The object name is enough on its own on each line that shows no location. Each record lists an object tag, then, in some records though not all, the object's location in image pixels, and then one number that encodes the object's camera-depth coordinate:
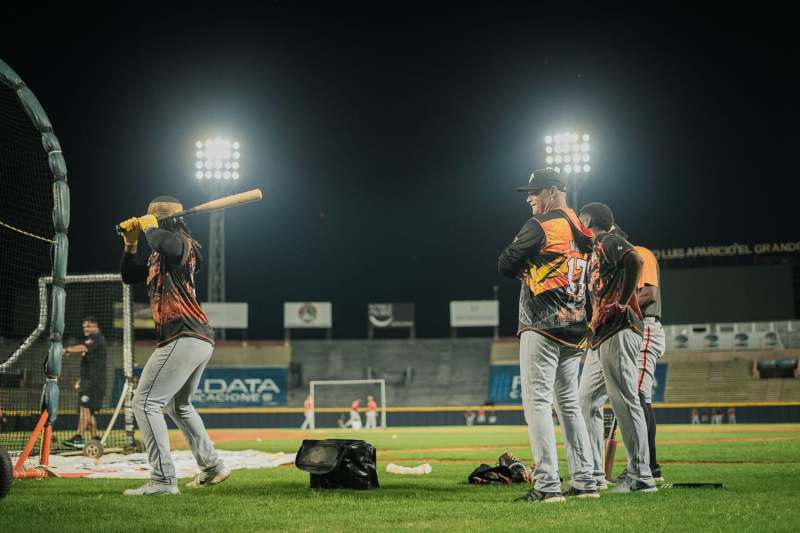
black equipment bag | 7.23
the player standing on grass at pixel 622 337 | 6.57
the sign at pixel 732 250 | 44.50
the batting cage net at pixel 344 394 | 43.12
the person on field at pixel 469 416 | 33.62
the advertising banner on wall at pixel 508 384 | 41.38
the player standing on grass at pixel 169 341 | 6.57
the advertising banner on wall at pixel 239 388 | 42.31
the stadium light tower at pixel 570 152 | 36.53
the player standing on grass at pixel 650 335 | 7.41
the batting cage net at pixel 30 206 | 8.59
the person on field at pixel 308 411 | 31.78
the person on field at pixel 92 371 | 13.69
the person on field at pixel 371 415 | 33.38
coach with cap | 6.00
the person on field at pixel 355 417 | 32.47
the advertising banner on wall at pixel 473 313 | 48.91
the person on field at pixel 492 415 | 34.17
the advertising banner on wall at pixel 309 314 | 49.28
